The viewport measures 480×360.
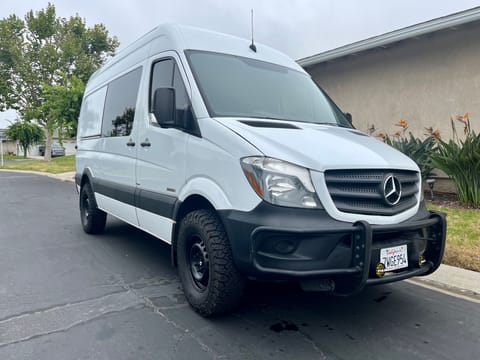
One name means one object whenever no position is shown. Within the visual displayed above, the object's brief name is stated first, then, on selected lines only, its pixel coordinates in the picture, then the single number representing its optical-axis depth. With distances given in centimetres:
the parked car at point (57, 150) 3982
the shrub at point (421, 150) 734
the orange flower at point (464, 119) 684
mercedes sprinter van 251
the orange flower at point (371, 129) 913
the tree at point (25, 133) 4021
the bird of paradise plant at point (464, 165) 630
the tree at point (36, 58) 2645
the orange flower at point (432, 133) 721
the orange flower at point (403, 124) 811
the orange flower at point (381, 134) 873
